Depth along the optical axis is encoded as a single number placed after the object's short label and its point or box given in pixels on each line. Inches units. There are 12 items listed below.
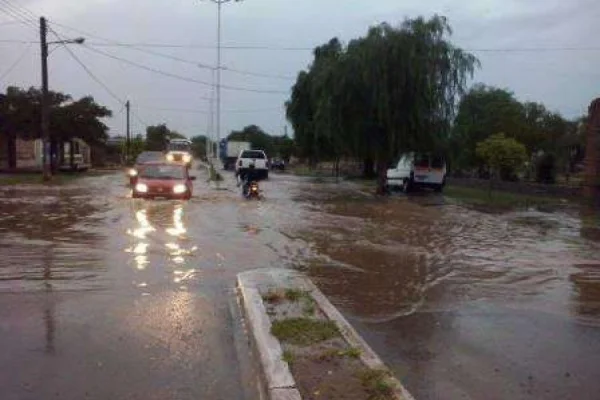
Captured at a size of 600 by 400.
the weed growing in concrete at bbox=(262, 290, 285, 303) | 337.1
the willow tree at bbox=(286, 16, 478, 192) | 1264.8
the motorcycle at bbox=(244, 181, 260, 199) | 1130.7
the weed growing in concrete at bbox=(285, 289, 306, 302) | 339.7
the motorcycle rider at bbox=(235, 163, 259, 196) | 1150.3
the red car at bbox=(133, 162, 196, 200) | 1015.0
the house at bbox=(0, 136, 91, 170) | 2263.8
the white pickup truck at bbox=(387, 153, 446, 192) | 1459.2
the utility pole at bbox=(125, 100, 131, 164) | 3617.1
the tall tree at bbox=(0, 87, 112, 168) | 2055.9
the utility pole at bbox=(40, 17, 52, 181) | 1577.3
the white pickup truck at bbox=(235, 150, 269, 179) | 1911.9
